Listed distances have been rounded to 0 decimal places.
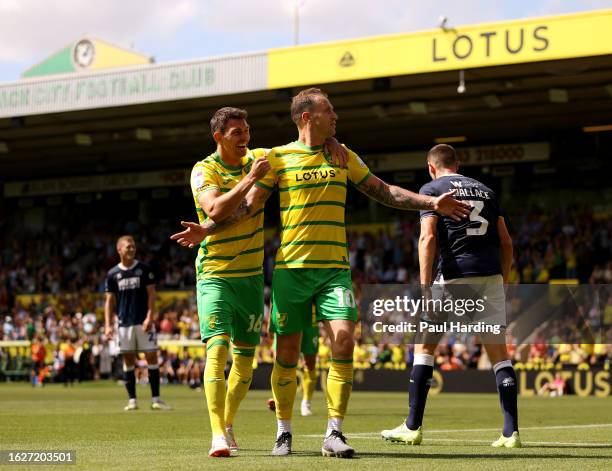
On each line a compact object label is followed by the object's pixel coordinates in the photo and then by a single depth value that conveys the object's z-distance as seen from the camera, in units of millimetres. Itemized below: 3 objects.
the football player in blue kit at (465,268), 17531
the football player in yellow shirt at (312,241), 15656
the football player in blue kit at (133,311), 33125
